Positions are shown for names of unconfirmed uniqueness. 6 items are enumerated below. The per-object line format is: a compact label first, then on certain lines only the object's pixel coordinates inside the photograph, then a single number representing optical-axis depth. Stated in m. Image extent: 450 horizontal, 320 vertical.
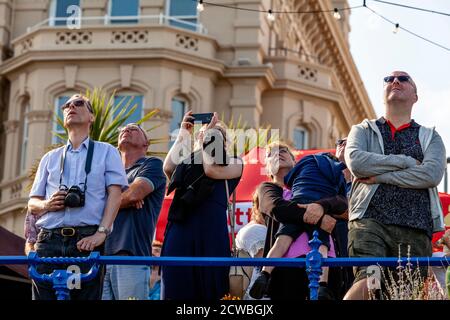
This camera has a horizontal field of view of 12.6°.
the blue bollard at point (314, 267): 12.63
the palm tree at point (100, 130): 29.27
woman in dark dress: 15.20
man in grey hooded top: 13.79
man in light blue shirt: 14.25
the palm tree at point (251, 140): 30.11
